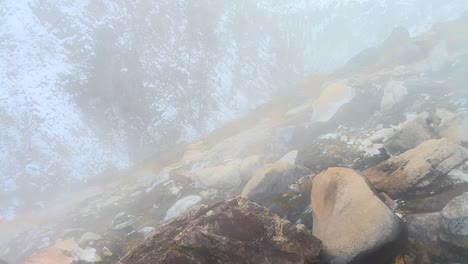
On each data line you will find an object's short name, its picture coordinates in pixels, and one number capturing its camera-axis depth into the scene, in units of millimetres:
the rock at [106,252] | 14267
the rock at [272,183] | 13891
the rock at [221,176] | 17047
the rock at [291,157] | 17111
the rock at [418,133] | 13930
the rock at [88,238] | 15945
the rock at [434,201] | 10250
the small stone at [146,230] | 15272
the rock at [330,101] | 21703
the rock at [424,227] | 9219
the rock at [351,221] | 8727
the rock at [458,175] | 10901
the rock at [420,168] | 11102
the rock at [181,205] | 16320
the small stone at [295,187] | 13689
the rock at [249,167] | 17219
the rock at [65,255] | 14398
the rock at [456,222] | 8773
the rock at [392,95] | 19750
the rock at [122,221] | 16908
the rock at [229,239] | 8211
